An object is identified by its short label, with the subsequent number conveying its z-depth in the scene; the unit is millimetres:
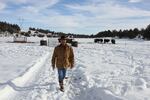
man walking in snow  4561
